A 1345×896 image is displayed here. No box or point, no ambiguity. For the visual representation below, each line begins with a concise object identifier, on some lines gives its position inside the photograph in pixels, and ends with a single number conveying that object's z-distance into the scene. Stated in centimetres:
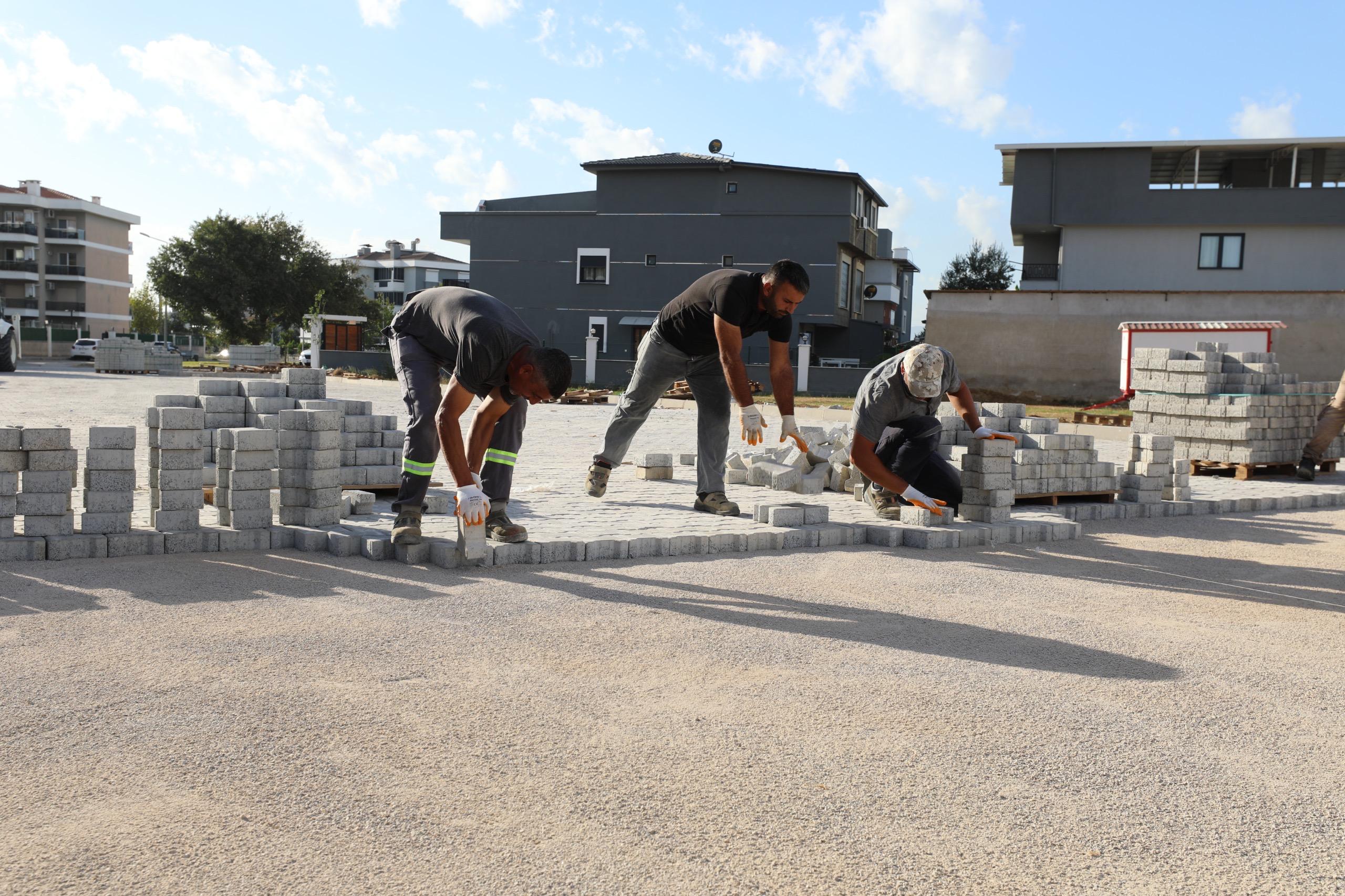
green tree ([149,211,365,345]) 5644
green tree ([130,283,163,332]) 9400
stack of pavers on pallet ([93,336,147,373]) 3903
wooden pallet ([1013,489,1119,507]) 920
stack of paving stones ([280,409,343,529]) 676
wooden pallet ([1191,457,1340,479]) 1307
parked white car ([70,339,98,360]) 4978
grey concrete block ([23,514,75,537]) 607
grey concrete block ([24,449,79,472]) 598
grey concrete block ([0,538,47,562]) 590
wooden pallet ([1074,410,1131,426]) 2131
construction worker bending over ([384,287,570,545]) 557
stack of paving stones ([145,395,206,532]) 636
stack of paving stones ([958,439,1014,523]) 794
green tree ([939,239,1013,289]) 5325
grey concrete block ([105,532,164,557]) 618
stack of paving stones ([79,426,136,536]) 620
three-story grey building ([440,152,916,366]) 3953
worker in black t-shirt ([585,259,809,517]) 715
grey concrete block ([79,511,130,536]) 619
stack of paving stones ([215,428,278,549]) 650
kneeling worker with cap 740
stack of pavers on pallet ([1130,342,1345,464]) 1265
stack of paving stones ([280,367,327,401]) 936
